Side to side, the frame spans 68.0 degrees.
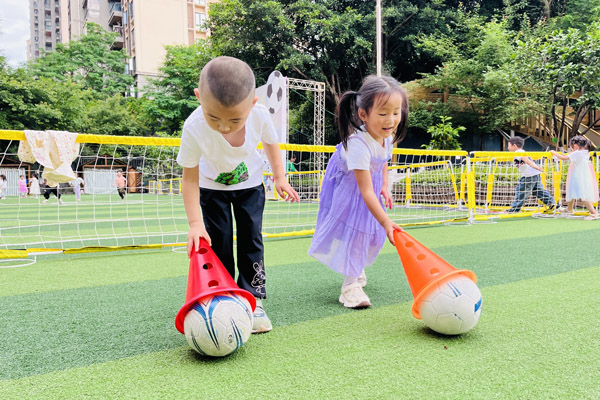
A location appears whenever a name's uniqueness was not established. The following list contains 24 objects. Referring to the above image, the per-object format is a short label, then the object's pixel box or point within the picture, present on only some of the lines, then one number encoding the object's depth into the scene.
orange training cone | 2.06
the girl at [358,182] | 2.49
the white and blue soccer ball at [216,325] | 1.79
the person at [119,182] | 13.83
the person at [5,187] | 21.19
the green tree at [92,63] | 33.28
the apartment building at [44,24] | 76.59
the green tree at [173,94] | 29.73
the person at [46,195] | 15.75
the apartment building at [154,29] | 39.03
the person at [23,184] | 19.03
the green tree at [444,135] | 16.83
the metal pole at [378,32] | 14.97
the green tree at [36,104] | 22.84
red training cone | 1.84
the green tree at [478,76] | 16.33
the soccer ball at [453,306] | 2.01
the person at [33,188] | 20.55
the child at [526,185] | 8.54
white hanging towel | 4.35
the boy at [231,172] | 1.74
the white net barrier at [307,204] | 6.15
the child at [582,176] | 7.92
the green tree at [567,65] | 10.02
